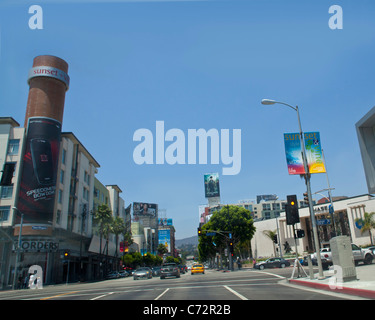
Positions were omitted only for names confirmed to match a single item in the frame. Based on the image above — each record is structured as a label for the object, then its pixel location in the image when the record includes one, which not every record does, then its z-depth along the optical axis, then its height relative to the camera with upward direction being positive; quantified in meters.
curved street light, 17.09 +4.10
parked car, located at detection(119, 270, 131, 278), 67.43 -3.32
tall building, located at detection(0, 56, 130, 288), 44.22 +10.51
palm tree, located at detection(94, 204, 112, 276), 63.97 +7.96
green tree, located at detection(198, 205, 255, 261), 59.34 +5.54
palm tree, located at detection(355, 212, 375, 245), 53.16 +4.37
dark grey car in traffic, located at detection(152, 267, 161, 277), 51.81 -2.38
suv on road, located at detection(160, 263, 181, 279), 34.09 -1.52
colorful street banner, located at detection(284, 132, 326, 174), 18.94 +5.72
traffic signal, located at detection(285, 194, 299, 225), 18.30 +2.26
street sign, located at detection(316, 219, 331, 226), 34.97 +3.16
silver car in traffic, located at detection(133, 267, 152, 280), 39.78 -1.97
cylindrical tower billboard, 45.22 +17.62
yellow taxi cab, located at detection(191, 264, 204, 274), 46.66 -1.90
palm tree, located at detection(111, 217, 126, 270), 72.06 +7.21
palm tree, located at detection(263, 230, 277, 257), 77.70 +4.72
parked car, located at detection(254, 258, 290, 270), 44.03 -1.43
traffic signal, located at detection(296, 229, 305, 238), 18.92 +1.08
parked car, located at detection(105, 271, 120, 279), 60.66 -3.07
